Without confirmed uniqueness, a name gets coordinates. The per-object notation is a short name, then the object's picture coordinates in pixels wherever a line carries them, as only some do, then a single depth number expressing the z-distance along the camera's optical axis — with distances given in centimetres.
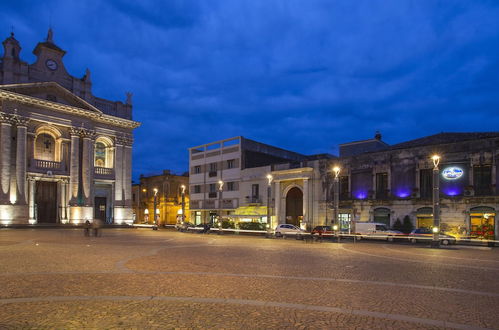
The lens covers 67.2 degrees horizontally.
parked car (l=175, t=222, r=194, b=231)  4747
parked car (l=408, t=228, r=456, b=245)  2927
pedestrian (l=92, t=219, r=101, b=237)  3100
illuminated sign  3388
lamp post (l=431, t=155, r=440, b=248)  2594
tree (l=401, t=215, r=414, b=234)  3616
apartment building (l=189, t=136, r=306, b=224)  5060
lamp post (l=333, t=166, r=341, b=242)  3130
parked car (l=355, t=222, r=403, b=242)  3322
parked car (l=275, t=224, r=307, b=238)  3709
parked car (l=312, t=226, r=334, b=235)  3594
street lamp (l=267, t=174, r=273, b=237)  3617
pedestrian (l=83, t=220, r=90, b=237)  3036
